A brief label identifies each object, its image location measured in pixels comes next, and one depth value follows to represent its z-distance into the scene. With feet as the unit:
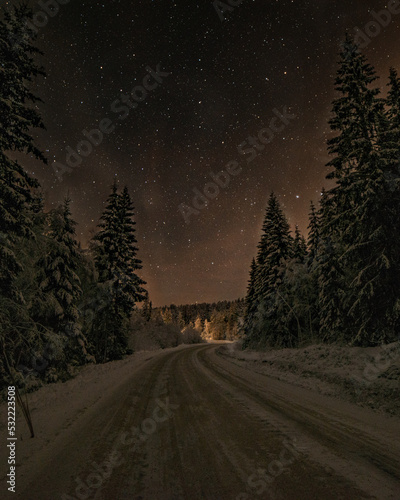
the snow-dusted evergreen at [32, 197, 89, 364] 43.59
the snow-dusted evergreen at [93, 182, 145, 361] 66.44
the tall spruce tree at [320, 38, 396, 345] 37.76
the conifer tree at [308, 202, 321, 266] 91.44
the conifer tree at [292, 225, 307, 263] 104.67
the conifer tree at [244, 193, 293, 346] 78.48
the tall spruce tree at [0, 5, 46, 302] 26.14
